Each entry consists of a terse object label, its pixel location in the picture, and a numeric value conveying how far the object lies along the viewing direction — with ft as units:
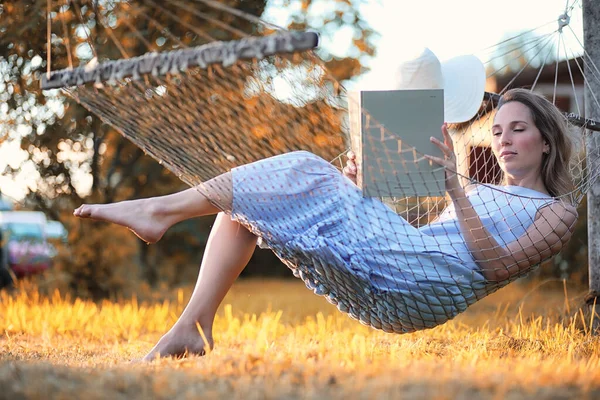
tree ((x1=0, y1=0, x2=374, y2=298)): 20.17
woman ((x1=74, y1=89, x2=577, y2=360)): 14.87
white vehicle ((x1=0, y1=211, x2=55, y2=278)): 24.52
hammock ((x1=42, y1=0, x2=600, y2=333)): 14.74
